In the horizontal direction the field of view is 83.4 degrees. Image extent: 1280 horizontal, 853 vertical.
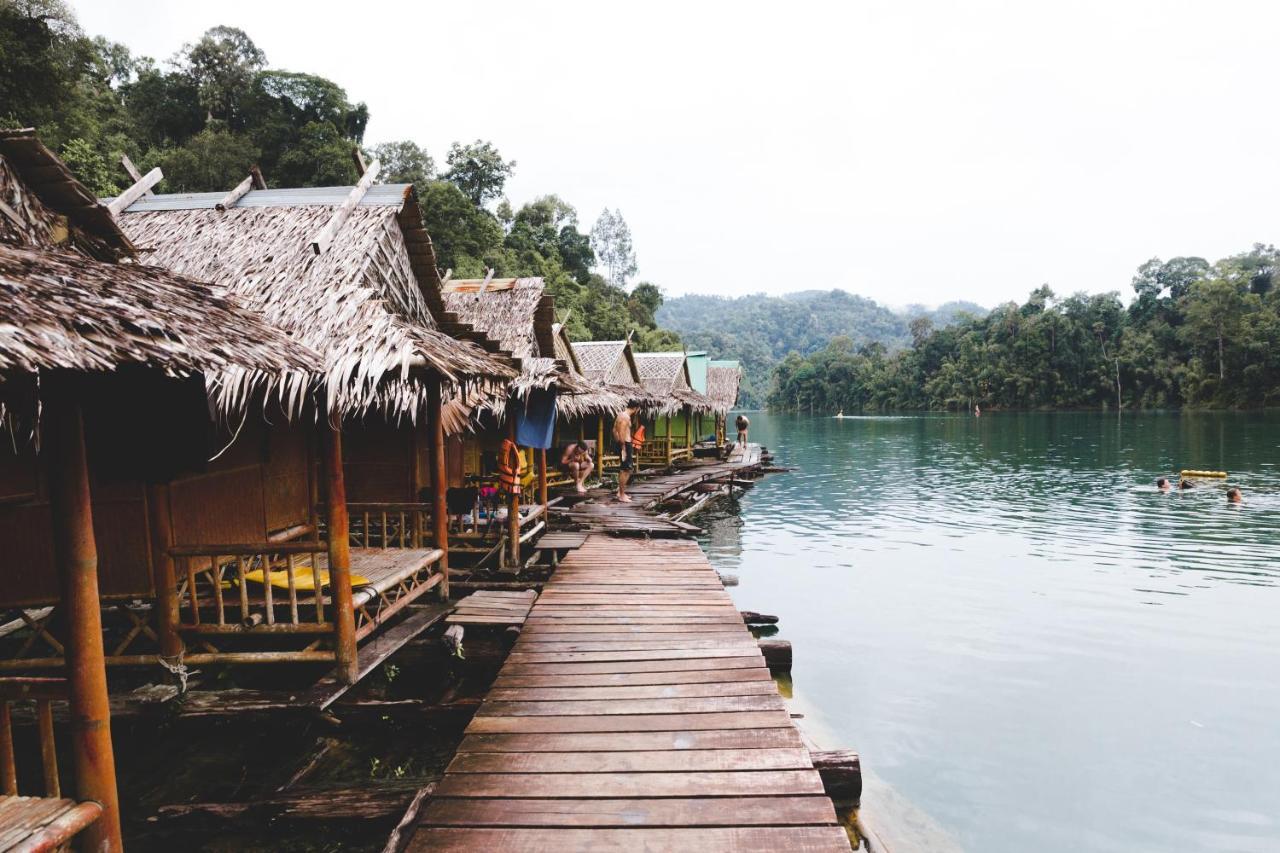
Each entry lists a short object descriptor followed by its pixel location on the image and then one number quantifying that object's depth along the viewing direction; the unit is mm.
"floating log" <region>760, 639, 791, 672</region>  8055
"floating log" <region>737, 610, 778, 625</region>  9500
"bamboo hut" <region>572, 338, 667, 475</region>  21078
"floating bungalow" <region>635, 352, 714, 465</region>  25016
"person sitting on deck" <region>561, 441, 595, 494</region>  16453
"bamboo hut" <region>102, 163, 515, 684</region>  5312
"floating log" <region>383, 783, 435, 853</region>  3363
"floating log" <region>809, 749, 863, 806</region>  5051
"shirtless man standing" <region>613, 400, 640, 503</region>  15266
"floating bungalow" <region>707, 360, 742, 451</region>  35094
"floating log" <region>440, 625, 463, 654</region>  6410
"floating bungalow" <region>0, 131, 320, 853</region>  2844
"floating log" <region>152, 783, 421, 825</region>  4266
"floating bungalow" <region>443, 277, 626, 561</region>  11211
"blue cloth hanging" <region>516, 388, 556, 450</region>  11508
